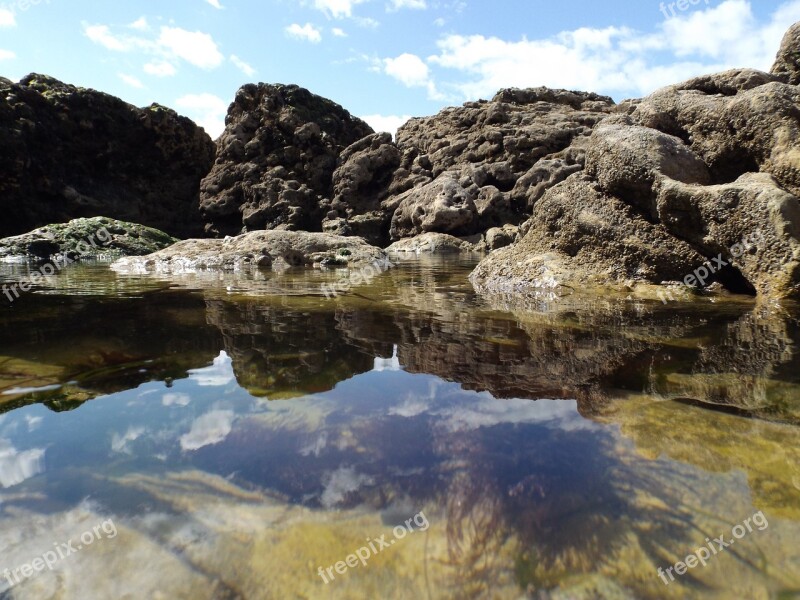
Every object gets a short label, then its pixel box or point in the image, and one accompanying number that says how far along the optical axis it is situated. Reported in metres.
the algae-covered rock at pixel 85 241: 14.96
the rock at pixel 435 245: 25.06
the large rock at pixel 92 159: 29.12
